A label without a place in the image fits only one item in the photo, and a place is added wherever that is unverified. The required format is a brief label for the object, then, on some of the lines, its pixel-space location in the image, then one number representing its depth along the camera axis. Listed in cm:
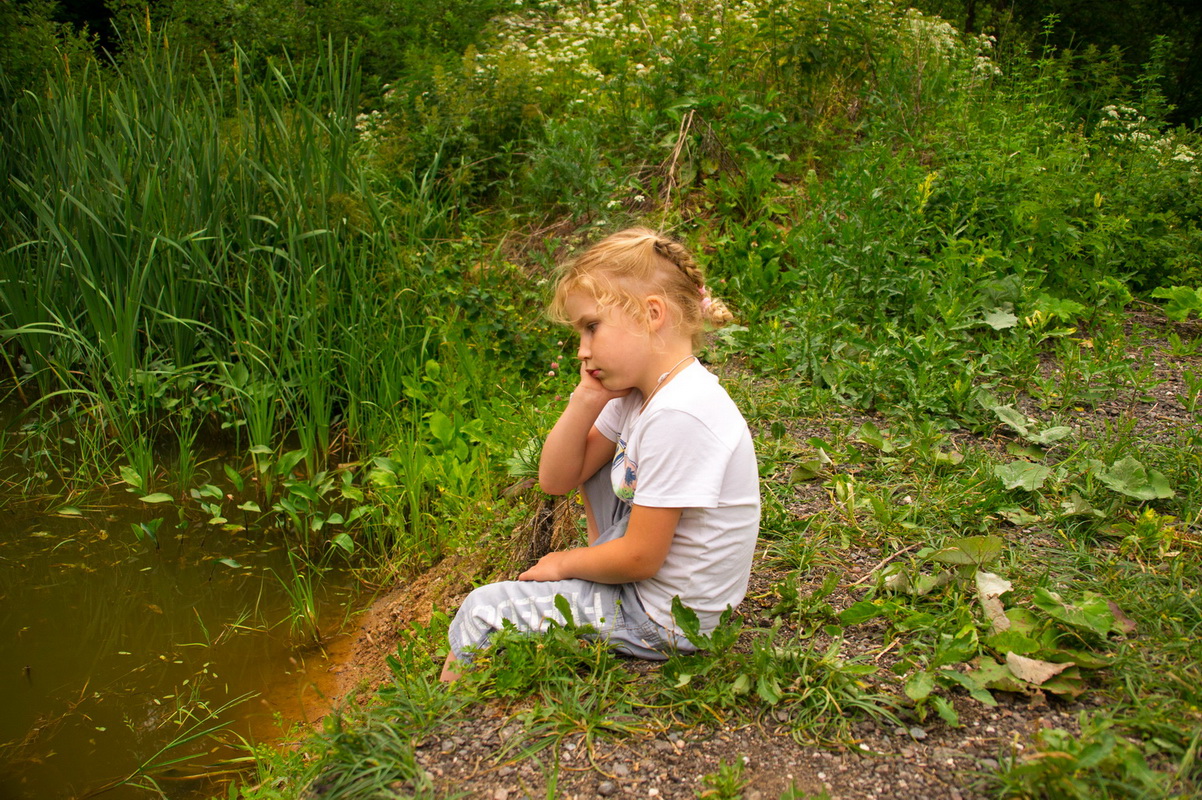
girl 176
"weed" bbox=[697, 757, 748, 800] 154
